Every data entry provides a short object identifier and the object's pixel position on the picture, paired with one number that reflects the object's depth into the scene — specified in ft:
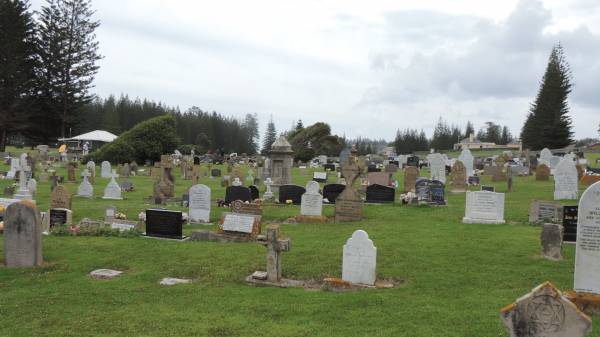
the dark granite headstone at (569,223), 36.42
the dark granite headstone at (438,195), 58.70
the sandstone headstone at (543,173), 89.15
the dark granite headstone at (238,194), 57.77
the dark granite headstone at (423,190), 59.31
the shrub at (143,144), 137.08
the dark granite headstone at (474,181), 82.20
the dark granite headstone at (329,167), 133.39
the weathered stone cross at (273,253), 28.04
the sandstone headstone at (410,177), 73.31
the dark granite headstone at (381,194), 62.03
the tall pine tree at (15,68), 159.43
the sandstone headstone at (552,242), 31.94
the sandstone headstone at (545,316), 15.46
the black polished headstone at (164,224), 40.93
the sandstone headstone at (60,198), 49.49
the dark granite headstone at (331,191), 62.80
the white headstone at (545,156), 109.48
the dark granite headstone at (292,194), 63.05
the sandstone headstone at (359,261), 27.50
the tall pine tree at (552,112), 201.36
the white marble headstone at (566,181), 60.95
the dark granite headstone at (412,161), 131.34
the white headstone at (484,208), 46.70
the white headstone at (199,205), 48.67
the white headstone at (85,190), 71.05
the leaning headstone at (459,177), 72.90
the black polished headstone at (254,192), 63.57
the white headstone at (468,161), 94.89
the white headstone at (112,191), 69.37
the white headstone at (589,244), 23.34
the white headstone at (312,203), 50.26
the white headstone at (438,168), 79.41
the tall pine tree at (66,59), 173.06
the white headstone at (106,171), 103.65
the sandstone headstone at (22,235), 31.30
